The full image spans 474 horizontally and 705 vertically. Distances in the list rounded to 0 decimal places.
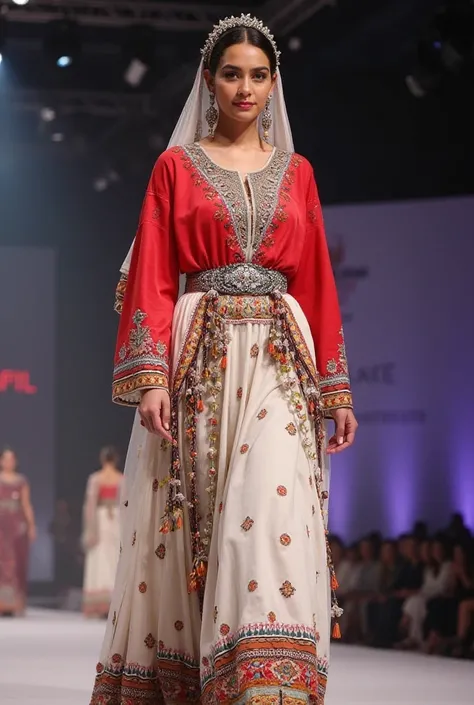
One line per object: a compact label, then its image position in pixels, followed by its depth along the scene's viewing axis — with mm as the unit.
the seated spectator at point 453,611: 10698
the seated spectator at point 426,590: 11281
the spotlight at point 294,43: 14474
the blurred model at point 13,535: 17626
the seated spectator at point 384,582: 12167
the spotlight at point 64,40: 14153
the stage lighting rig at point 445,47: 11394
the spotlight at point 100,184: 19719
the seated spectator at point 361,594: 12416
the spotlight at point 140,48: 14474
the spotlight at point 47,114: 17887
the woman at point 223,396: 4522
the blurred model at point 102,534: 17602
